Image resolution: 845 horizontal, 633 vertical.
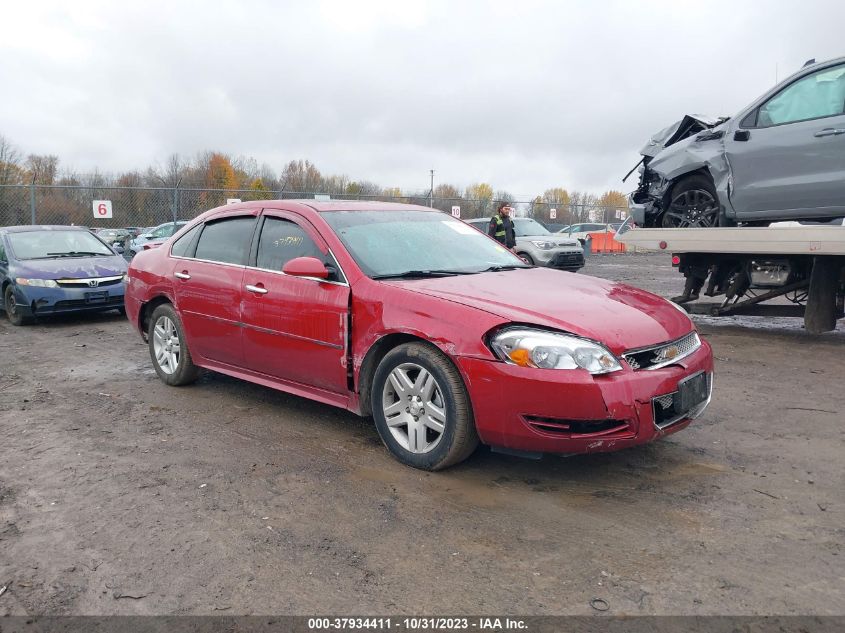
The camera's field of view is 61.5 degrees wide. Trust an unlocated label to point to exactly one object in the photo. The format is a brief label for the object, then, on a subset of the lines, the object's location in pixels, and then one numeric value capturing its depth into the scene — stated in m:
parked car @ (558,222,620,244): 34.72
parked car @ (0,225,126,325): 9.69
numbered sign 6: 20.78
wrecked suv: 6.80
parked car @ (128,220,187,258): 21.20
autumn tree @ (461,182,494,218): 29.47
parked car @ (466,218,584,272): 17.00
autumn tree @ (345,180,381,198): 39.61
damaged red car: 3.58
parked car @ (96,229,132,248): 24.48
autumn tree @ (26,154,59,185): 37.56
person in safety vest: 15.61
